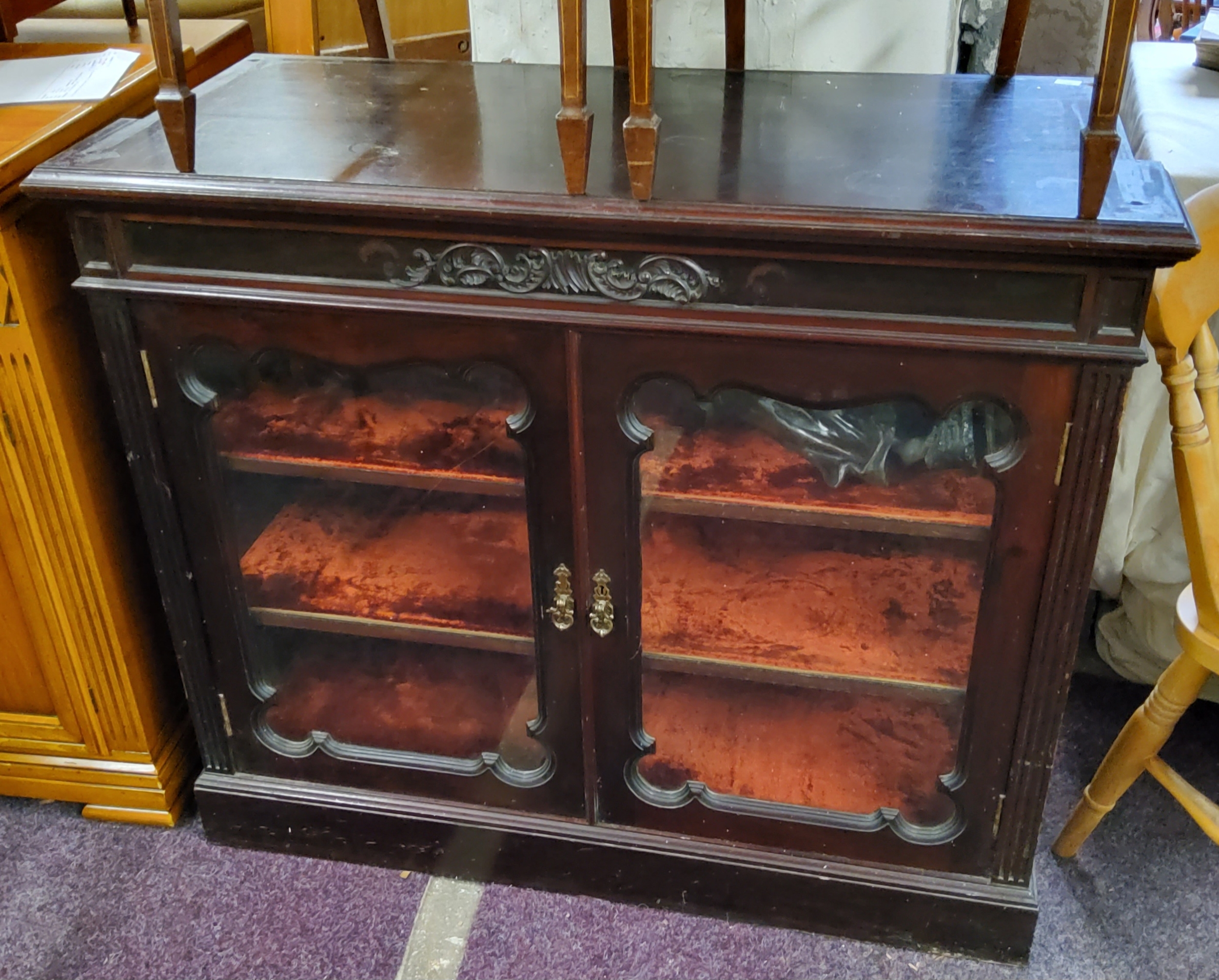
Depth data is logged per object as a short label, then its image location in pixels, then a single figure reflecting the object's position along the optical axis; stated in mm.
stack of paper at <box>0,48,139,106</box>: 1131
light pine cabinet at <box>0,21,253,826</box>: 1068
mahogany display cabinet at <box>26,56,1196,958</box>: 872
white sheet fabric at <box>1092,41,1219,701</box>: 1271
